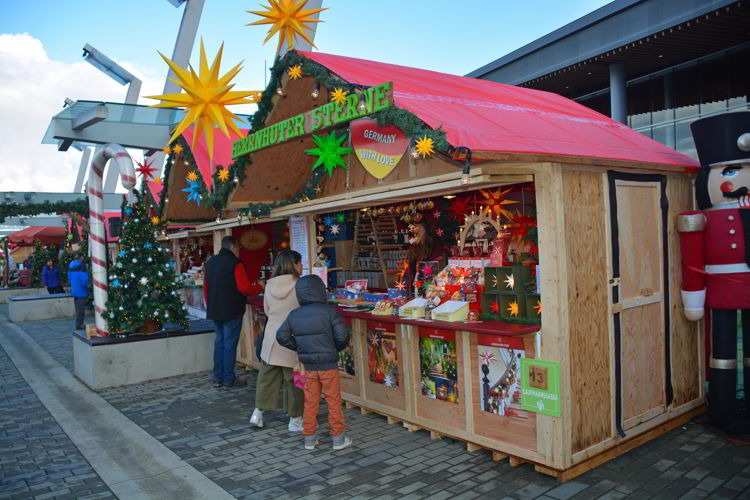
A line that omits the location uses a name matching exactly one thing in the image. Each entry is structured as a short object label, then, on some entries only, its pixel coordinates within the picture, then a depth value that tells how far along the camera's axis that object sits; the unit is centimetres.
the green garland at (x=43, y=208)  2262
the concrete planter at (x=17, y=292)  2152
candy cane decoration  816
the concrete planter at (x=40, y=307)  1593
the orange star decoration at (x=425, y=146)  403
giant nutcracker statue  474
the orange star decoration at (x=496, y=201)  655
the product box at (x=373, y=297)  640
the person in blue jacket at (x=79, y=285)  1262
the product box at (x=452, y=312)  477
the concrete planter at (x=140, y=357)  751
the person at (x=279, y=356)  539
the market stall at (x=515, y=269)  414
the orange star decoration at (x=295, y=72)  525
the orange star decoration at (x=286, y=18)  559
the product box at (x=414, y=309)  514
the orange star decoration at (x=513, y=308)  447
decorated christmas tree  790
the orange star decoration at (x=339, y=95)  471
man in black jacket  715
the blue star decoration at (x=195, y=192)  733
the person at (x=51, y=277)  1823
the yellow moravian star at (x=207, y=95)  632
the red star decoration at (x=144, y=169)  1018
